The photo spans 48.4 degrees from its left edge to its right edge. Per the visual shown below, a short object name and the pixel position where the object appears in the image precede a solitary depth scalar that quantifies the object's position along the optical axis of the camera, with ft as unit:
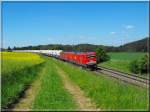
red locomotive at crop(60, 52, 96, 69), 70.72
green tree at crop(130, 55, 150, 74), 58.59
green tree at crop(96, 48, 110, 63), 96.02
